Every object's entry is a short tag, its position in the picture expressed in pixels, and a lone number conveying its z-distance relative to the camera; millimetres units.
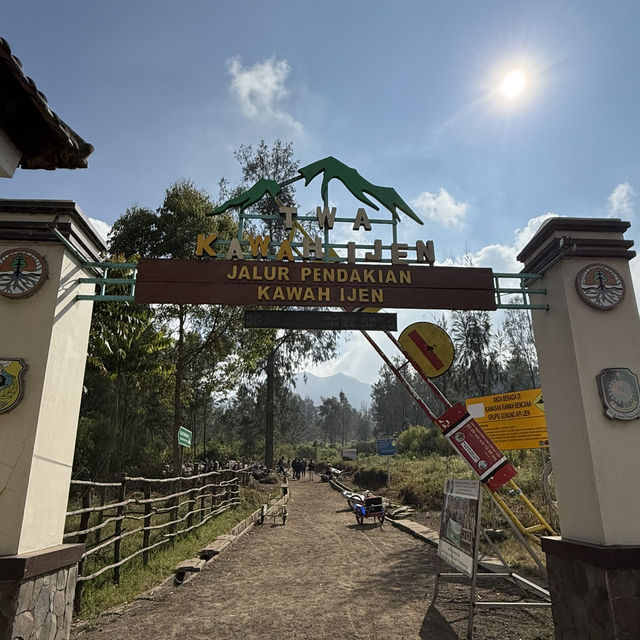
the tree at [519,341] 37844
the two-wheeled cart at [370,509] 12767
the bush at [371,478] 23991
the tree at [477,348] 38562
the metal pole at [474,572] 4996
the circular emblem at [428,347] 5984
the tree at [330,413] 101688
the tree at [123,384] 11508
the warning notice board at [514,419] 9945
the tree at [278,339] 22609
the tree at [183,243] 14445
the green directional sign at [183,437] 9883
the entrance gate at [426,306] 4273
